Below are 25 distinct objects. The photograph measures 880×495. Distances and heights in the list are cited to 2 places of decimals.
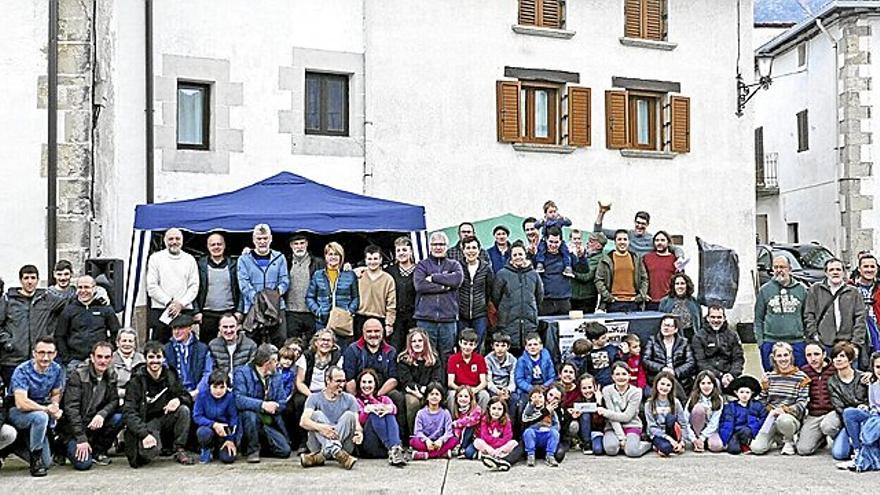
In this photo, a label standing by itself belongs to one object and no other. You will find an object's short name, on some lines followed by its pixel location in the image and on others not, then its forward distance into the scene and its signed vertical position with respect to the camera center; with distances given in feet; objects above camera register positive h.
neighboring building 74.13 +9.20
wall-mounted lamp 56.49 +9.04
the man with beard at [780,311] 33.04 -1.24
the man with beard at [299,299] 32.99 -0.82
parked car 63.82 +0.46
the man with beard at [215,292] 32.12 -0.59
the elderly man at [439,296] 31.65 -0.73
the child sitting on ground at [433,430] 28.86 -3.99
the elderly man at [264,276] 31.86 -0.16
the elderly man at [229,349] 29.55 -1.98
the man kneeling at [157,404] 27.86 -3.22
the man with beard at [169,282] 31.63 -0.31
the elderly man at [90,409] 27.45 -3.25
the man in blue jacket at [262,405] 28.71 -3.30
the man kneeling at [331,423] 27.96 -3.68
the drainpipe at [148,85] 46.75 +7.39
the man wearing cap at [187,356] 29.60 -2.17
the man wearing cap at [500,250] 35.47 +0.57
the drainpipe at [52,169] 35.09 +3.08
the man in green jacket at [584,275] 36.63 -0.21
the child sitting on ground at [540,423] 28.53 -3.81
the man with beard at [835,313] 32.60 -1.29
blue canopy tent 35.04 +1.71
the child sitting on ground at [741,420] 29.86 -3.91
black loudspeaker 33.18 -0.05
